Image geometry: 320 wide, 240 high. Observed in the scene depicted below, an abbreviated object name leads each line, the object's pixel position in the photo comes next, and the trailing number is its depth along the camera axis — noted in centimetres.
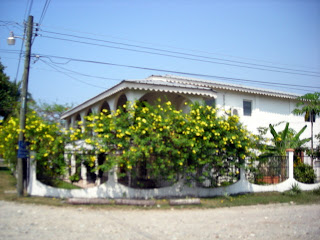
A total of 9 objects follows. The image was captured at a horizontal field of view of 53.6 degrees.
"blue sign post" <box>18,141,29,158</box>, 976
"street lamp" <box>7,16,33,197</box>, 980
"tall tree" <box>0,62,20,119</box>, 2284
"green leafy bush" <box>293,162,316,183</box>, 1364
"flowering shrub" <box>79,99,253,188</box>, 955
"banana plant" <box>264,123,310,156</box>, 1369
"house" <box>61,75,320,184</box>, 1195
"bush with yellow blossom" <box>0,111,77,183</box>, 965
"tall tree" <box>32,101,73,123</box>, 3127
